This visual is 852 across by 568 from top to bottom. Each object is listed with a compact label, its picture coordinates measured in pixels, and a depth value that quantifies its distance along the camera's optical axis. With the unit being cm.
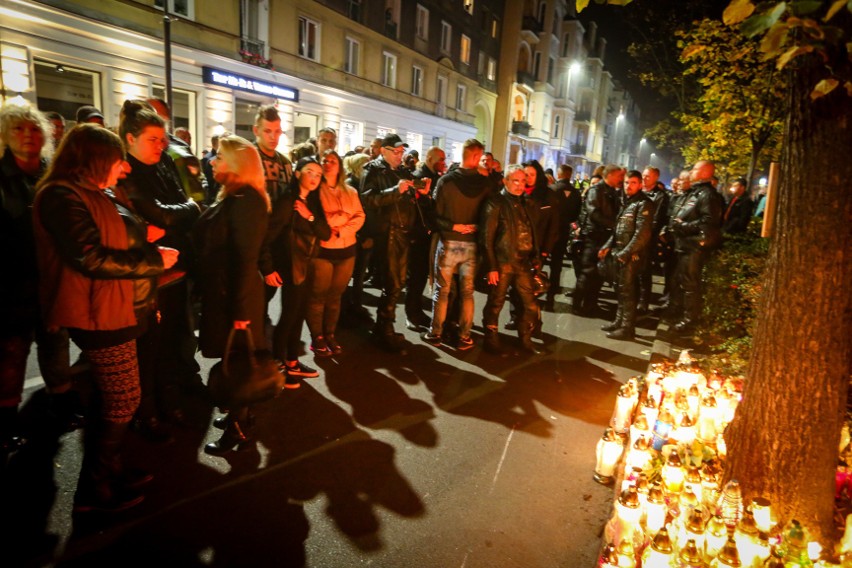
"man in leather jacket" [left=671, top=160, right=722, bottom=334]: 715
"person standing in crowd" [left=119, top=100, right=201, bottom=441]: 357
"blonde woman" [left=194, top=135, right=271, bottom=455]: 339
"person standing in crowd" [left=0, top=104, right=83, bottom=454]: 341
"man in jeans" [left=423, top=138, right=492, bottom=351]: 589
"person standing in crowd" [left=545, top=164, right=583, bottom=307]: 872
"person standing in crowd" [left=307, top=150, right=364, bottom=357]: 521
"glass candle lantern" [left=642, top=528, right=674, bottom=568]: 233
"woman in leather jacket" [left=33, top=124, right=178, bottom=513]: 261
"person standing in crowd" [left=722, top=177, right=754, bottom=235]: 1124
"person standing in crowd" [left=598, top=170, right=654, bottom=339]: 690
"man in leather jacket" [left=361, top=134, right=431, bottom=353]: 607
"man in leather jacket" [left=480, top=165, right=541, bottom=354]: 593
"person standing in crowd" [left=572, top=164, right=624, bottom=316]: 816
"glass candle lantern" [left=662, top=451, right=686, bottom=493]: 296
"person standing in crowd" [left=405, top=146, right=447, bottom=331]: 681
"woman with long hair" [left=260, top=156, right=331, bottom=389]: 470
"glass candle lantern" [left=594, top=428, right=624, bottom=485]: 360
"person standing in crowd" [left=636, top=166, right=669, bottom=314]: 812
